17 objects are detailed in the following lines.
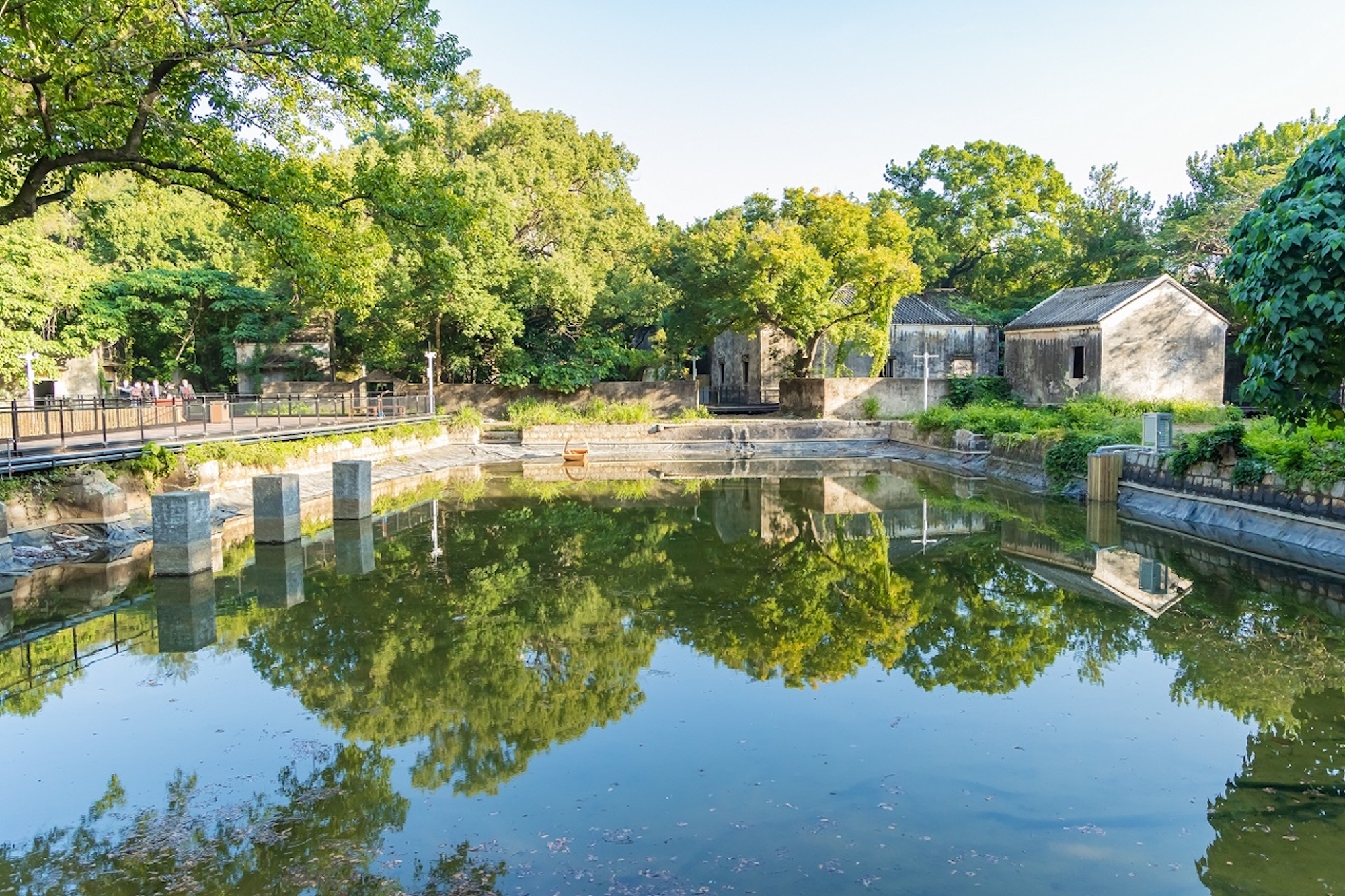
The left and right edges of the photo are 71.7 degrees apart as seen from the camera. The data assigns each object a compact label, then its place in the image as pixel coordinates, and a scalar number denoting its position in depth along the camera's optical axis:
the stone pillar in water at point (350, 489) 18.19
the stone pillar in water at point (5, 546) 12.36
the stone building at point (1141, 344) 32.53
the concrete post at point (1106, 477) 20.17
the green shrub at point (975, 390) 36.90
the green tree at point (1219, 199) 34.47
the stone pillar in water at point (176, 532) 12.84
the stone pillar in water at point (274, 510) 15.28
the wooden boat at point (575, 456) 30.11
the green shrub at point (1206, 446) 17.12
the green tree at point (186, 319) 38.75
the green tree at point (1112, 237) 40.28
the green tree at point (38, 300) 26.92
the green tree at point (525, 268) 33.22
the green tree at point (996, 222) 43.38
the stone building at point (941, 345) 40.22
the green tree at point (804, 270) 33.16
